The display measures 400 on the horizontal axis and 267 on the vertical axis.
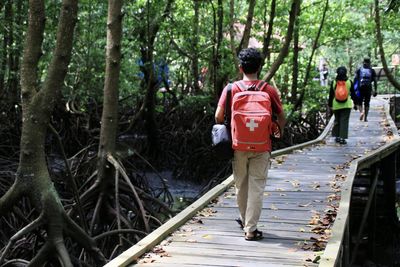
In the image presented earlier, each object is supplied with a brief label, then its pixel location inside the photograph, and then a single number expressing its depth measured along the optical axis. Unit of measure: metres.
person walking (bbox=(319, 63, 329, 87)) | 23.17
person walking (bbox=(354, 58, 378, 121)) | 12.15
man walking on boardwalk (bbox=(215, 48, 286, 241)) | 4.14
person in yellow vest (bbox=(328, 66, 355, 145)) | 9.54
